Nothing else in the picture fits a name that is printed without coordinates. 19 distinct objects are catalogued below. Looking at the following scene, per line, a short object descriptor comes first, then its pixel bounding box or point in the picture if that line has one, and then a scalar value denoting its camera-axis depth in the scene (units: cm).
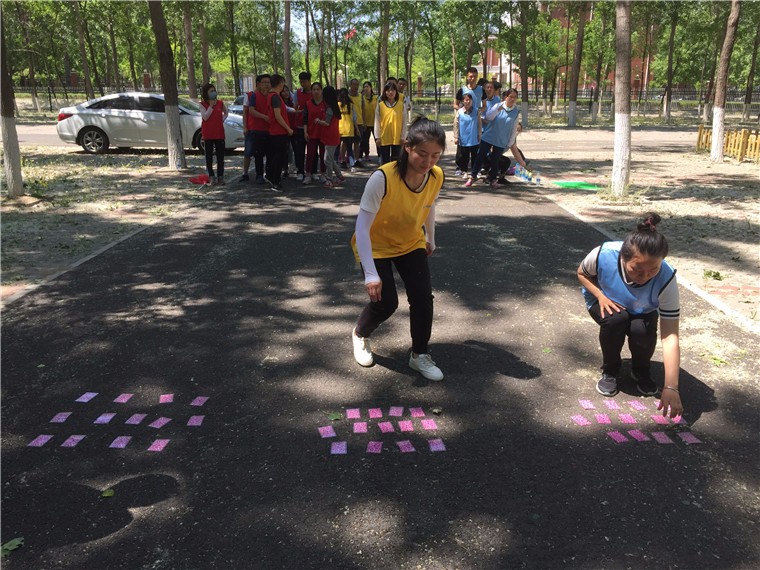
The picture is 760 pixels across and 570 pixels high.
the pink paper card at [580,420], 353
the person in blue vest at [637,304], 329
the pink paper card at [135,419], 354
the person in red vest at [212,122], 1073
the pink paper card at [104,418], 355
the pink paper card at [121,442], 331
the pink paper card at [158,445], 328
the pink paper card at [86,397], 380
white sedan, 1619
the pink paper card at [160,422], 351
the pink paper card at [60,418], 356
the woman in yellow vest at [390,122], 1073
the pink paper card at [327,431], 341
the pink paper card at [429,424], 349
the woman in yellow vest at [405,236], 347
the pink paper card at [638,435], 338
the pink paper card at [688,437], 335
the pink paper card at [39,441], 332
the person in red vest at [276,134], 1048
